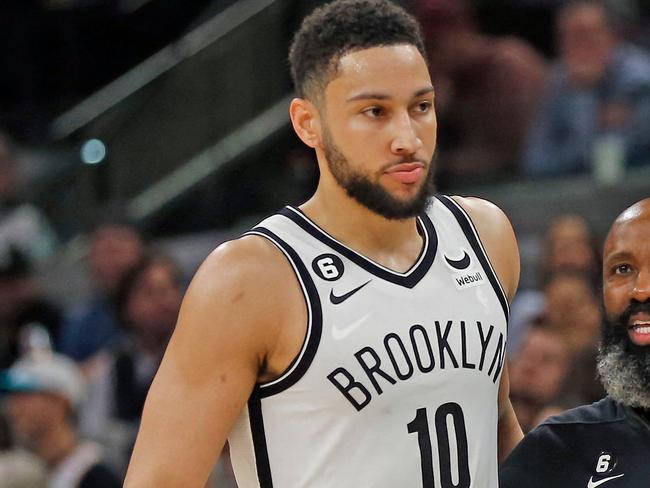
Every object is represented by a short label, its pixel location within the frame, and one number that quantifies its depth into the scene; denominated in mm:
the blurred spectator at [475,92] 15187
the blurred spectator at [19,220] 17531
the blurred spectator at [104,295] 15047
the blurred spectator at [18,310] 15352
